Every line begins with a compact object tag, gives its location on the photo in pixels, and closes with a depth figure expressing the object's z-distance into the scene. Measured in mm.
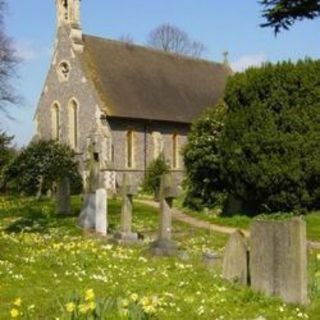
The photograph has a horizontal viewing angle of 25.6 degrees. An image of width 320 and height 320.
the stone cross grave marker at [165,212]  14023
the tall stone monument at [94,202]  17875
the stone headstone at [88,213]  18719
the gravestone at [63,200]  24484
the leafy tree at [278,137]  21406
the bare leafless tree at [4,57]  47062
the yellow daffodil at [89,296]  5473
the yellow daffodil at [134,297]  5896
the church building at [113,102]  41094
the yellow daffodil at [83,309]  5434
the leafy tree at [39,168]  37344
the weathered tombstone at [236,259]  9641
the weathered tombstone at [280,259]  8672
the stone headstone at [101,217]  17844
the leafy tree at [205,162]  26088
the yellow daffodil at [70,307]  5537
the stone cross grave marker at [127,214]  16183
